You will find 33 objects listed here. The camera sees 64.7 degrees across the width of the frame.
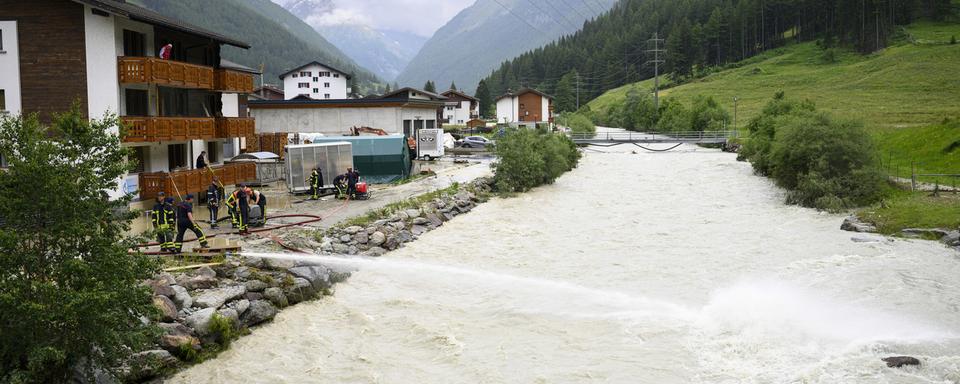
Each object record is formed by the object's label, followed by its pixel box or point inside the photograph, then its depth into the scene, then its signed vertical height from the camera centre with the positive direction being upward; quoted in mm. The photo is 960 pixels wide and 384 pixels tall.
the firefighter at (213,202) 25281 -1495
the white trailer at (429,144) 57844 +729
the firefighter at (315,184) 33625 -1249
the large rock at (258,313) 16555 -3457
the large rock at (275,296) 17702 -3264
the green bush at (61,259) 10781 -1450
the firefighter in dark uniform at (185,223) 19938 -1702
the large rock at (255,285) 17656 -3000
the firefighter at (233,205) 23984 -1511
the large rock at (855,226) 28116 -3071
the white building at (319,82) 111000 +10863
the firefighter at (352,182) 33375 -1191
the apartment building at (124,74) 24719 +3068
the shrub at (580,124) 100250 +3504
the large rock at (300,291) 18391 -3306
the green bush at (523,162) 44125 -662
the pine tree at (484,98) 171750 +12621
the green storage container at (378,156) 41250 -111
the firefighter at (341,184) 33781 -1288
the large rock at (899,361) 13945 -4029
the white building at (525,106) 131750 +7907
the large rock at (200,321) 14961 -3231
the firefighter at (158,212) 20562 -1431
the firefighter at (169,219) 20208 -1633
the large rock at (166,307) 14641 -2905
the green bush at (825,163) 34406 -888
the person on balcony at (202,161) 31416 -114
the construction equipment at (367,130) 48844 +1614
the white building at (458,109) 134625 +7925
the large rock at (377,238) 25078 -2801
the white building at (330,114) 55844 +3052
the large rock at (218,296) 15992 -3000
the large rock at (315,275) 19125 -3039
